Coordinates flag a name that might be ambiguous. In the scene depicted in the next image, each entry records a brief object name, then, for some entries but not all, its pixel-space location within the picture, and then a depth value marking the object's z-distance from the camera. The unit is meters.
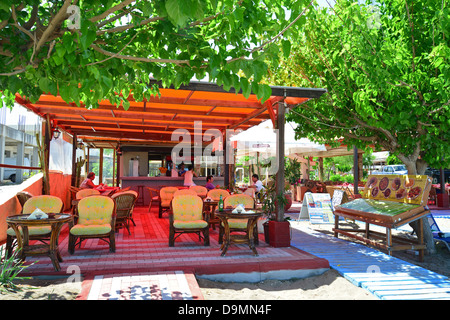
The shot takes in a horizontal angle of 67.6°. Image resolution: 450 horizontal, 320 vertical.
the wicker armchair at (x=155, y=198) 9.90
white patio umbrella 11.48
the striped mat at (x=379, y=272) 4.10
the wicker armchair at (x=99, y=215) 5.55
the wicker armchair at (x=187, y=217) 6.02
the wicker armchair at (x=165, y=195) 9.52
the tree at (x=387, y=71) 4.94
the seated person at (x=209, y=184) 10.44
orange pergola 6.39
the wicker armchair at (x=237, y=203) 6.20
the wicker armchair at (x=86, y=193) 7.66
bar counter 12.52
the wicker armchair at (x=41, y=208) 4.92
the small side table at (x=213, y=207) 7.43
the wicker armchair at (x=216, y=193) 8.48
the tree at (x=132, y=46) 2.24
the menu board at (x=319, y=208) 8.70
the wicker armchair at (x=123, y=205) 6.92
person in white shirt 10.54
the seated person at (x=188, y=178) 11.18
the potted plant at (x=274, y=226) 6.26
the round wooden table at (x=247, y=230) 5.51
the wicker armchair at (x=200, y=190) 9.53
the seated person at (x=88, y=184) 8.99
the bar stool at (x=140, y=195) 12.81
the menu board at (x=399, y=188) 5.87
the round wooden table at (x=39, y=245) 4.53
